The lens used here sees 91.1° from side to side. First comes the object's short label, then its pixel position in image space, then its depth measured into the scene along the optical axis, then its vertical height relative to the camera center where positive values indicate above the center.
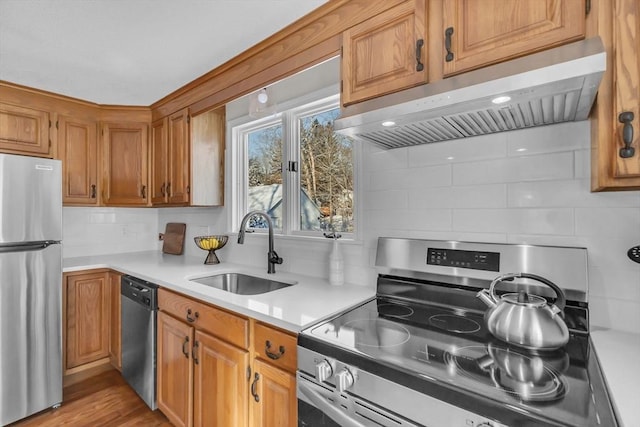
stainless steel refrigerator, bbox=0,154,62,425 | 1.92 -0.46
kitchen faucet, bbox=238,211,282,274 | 2.02 -0.28
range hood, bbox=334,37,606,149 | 0.79 +0.33
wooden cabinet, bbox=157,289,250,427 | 1.38 -0.76
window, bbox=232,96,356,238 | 1.98 +0.30
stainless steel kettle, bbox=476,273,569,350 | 0.90 -0.32
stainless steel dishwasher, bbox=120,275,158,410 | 1.97 -0.81
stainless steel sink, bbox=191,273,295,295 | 2.00 -0.46
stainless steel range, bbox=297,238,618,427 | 0.71 -0.41
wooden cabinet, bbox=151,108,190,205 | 2.51 +0.46
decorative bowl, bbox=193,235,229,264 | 2.42 -0.24
